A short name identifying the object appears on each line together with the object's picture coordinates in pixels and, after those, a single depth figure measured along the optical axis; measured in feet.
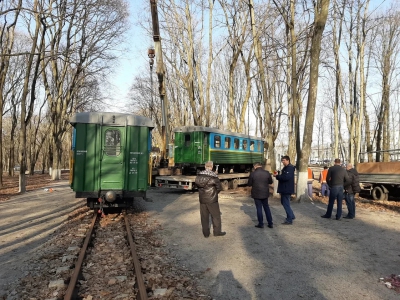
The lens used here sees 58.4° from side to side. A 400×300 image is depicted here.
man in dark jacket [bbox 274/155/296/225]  29.37
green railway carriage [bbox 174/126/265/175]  60.39
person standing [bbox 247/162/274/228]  27.27
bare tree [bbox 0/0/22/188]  61.52
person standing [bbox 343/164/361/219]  32.78
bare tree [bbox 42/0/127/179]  79.79
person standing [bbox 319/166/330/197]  50.78
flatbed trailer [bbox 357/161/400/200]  48.28
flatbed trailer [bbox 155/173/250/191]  53.06
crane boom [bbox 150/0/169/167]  58.15
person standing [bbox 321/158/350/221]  31.76
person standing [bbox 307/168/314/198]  48.16
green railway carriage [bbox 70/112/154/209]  32.71
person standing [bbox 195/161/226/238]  24.52
